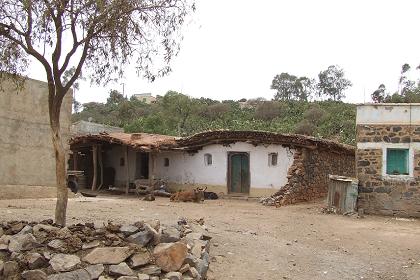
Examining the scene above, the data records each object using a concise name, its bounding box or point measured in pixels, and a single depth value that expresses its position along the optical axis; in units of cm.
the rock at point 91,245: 726
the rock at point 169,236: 770
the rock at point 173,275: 694
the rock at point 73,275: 671
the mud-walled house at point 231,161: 1927
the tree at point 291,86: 6225
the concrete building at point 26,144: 1520
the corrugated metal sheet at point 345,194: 1547
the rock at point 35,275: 679
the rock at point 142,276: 687
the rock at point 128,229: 760
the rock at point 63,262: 687
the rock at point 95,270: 680
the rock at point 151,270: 702
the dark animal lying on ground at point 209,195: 2038
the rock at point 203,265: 746
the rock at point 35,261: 696
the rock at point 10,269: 702
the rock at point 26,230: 754
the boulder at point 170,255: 717
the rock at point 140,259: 709
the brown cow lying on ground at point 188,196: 1875
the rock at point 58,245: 715
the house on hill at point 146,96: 7020
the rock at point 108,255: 703
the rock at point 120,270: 686
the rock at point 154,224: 779
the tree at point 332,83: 6047
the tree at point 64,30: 812
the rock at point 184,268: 719
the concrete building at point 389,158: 1537
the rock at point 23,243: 728
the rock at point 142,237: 747
